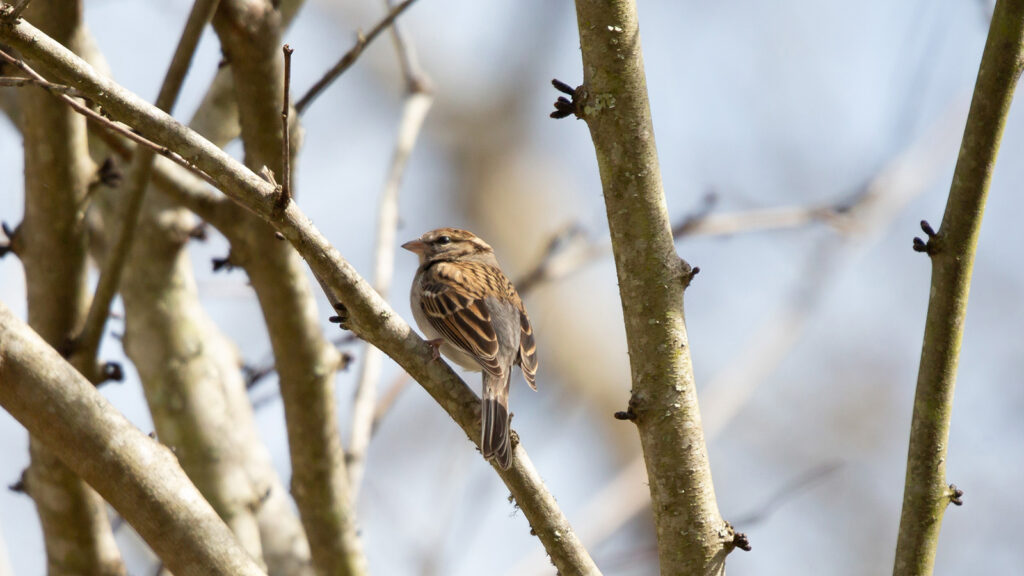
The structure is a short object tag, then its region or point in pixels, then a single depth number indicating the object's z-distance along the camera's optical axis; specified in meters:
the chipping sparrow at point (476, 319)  9.20
